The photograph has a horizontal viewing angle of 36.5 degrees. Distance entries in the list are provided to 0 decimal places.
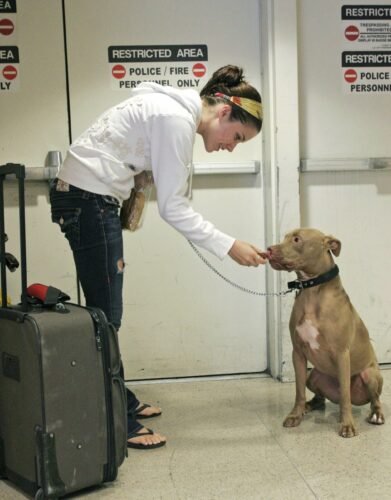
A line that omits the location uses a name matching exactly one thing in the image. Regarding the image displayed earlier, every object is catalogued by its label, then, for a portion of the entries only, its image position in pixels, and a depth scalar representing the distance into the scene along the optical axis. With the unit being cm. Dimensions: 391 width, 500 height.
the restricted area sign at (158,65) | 295
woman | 190
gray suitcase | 170
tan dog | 235
